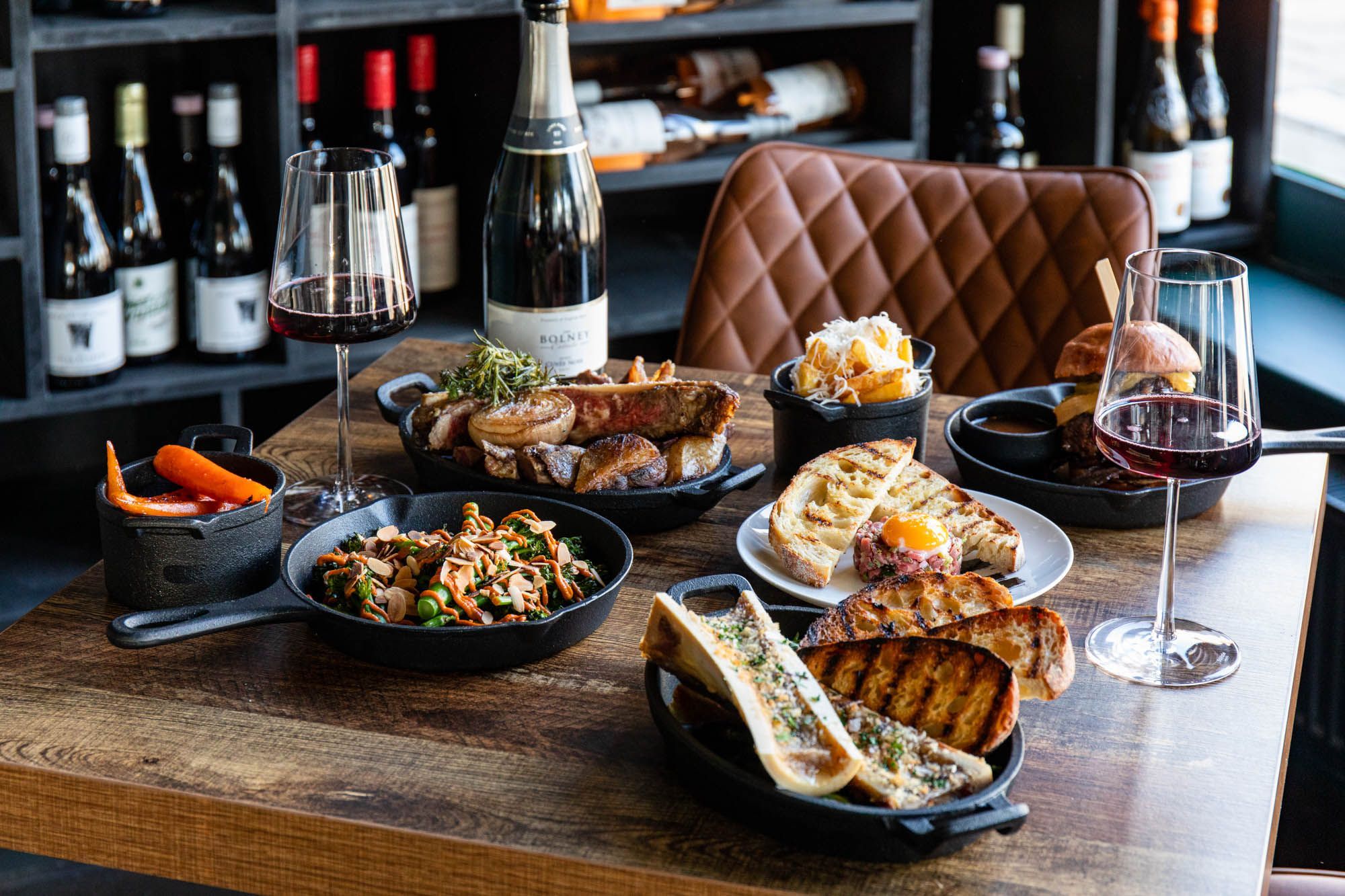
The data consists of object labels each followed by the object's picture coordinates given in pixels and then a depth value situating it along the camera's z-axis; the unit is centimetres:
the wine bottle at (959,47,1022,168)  273
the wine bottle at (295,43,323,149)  234
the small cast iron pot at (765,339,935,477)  137
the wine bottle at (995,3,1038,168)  264
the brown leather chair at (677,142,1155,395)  202
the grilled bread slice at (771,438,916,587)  118
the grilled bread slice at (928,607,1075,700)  91
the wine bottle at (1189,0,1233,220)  280
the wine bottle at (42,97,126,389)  221
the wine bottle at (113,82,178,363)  229
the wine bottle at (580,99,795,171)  249
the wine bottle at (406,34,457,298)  253
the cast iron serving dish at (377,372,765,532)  127
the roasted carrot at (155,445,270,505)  116
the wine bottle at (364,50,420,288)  235
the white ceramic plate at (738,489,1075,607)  116
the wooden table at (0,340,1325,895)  86
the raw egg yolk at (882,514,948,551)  116
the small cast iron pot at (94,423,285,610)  110
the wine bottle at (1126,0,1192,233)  273
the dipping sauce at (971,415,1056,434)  144
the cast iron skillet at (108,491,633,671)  100
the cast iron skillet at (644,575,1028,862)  79
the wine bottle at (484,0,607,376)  156
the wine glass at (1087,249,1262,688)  103
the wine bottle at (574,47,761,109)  269
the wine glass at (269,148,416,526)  128
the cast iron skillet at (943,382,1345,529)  129
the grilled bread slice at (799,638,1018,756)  86
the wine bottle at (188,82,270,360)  232
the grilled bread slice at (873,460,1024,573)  120
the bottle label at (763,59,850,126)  265
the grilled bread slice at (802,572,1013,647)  100
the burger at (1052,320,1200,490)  133
